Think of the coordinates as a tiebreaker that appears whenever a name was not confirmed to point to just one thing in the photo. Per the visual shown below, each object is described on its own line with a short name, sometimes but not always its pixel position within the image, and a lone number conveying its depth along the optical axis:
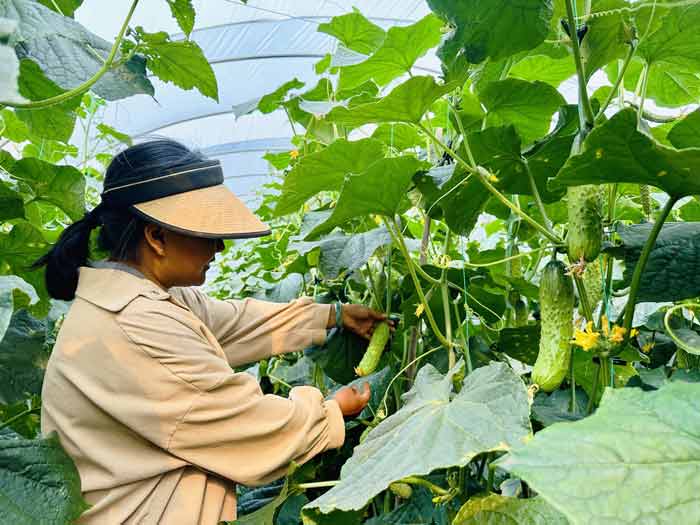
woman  1.06
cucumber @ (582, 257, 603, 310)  0.83
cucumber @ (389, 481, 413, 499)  0.95
